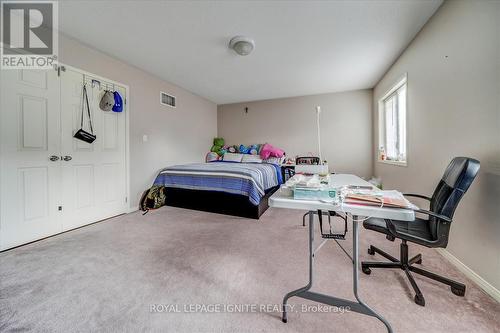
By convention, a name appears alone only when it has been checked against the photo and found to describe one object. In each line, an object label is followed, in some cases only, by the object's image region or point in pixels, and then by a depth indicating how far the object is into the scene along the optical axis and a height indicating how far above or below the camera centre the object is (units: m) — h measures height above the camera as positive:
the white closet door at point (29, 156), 2.03 +0.16
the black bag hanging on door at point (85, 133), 2.59 +0.49
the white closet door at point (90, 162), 2.52 +0.10
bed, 2.97 -0.35
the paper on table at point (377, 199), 0.96 -0.19
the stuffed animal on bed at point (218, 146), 5.60 +0.64
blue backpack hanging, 2.99 +1.06
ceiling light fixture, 2.53 +1.72
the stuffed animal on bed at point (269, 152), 4.96 +0.39
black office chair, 1.25 -0.47
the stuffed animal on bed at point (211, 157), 5.41 +0.30
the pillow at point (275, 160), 4.89 +0.17
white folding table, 0.91 -0.25
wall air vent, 3.96 +1.50
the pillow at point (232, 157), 5.13 +0.27
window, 3.11 +0.75
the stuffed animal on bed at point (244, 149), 5.36 +0.51
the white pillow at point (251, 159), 4.93 +0.21
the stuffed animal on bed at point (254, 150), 5.29 +0.48
